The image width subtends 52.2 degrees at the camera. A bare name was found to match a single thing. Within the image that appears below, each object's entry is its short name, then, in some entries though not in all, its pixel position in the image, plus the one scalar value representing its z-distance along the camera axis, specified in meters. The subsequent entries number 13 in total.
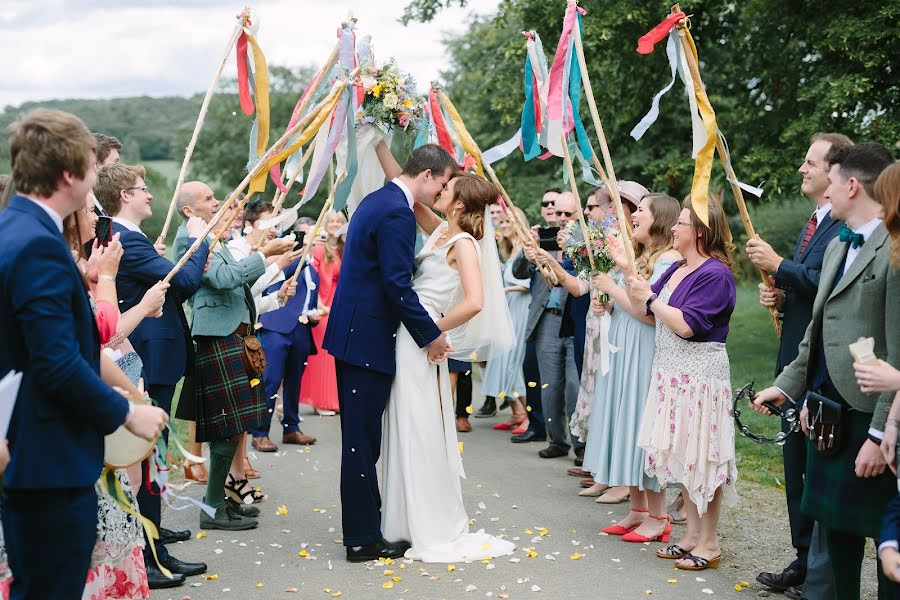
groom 5.67
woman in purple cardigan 5.50
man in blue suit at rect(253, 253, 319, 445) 9.33
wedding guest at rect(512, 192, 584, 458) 8.87
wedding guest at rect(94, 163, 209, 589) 5.32
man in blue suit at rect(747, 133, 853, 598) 5.07
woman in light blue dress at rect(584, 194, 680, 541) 6.37
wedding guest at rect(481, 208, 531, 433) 10.28
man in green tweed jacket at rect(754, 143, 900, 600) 3.70
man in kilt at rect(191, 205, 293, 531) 6.30
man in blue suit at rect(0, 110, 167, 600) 2.90
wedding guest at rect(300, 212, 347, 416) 11.27
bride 5.88
